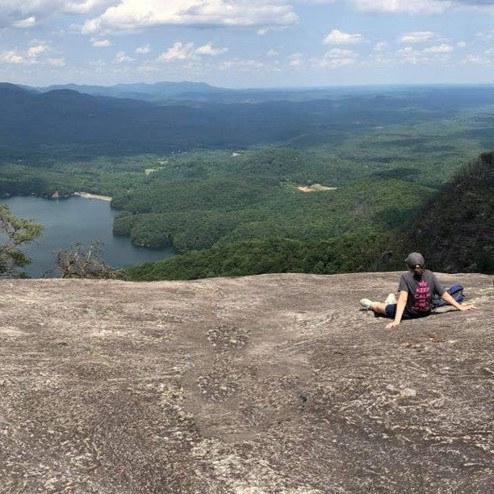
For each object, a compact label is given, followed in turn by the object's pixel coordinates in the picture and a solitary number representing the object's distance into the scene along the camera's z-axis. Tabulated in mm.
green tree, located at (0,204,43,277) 50750
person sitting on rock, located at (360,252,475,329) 14758
